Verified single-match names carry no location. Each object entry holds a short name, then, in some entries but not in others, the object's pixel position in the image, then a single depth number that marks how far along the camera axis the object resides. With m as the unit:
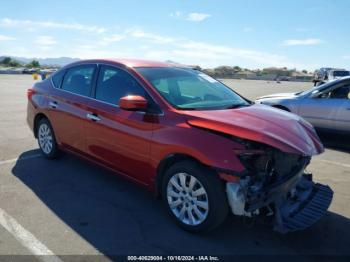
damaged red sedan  3.39
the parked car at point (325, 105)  7.49
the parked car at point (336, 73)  27.10
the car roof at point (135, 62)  4.65
